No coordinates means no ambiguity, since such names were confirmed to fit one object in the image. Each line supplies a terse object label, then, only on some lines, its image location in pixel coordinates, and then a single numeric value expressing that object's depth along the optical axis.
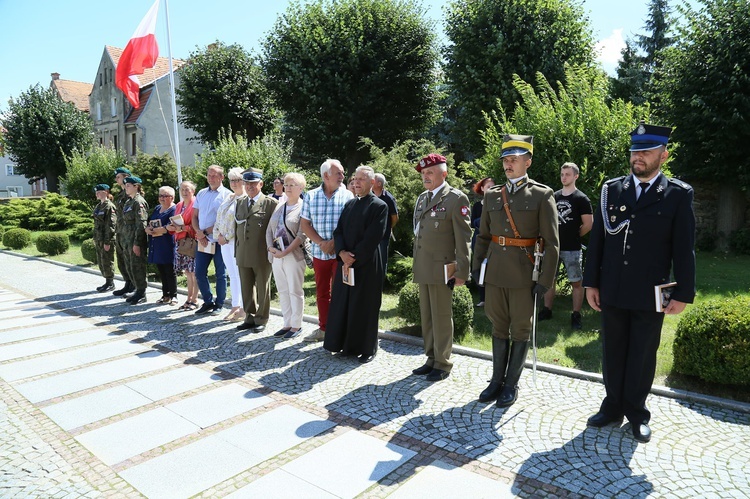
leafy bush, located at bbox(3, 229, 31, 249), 18.83
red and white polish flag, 12.85
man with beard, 3.86
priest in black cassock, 5.88
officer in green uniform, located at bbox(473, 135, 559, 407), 4.56
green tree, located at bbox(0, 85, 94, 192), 34.50
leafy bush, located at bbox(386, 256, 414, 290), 9.55
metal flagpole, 12.53
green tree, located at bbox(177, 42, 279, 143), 24.38
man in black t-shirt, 6.97
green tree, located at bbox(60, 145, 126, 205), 24.52
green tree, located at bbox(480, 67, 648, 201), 8.08
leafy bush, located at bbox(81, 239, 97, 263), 13.66
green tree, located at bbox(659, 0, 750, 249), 14.10
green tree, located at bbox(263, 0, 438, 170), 19.16
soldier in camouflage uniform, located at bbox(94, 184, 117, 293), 10.27
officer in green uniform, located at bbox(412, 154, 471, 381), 5.13
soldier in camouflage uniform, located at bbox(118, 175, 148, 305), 9.27
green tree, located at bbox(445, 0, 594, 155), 16.02
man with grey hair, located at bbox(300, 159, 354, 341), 6.38
